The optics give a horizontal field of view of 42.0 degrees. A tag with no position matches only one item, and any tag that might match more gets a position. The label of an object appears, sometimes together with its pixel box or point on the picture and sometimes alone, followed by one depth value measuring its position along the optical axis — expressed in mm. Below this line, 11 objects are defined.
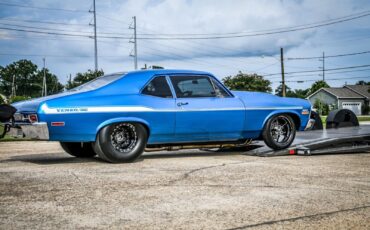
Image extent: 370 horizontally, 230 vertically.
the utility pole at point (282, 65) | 52341
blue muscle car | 6586
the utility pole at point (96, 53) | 59022
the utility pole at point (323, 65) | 107831
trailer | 8047
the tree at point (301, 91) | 147275
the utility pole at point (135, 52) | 61844
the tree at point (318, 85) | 111588
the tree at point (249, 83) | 83312
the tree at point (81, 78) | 71462
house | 91431
